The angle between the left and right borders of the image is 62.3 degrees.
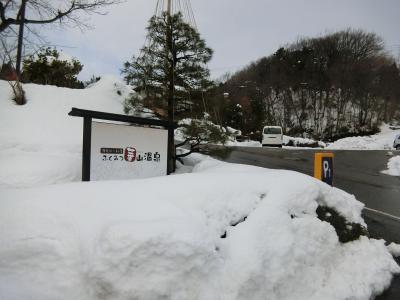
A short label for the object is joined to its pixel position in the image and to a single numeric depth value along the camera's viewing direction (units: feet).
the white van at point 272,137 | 81.56
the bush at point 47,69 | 57.24
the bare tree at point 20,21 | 32.60
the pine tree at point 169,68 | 32.22
